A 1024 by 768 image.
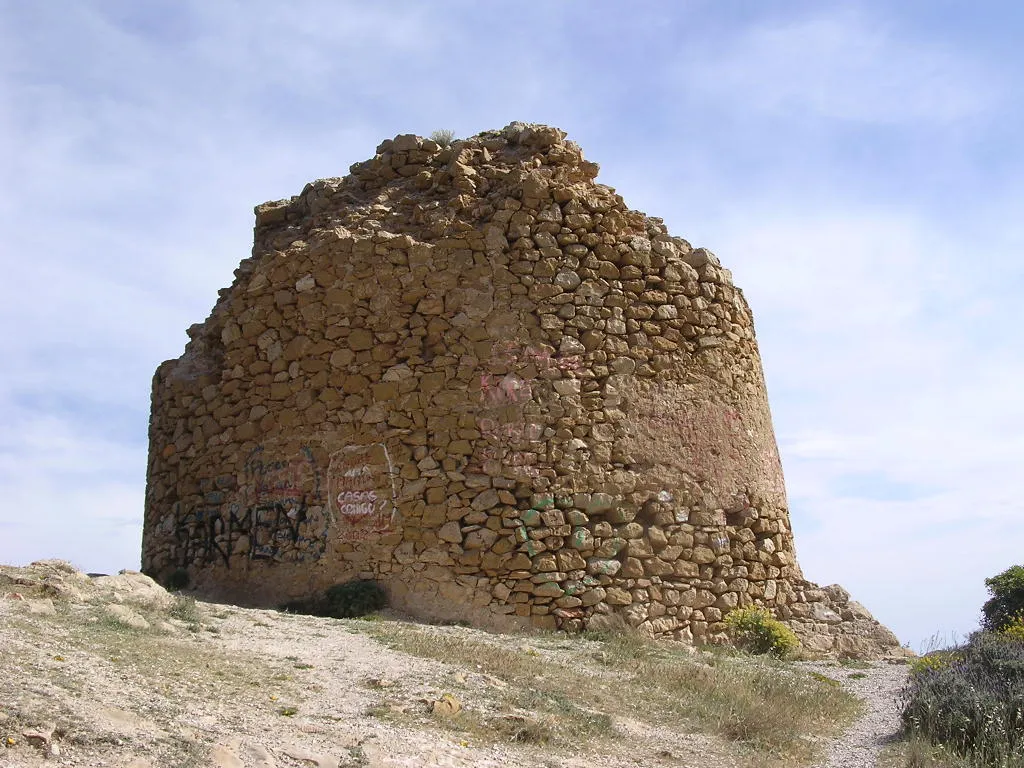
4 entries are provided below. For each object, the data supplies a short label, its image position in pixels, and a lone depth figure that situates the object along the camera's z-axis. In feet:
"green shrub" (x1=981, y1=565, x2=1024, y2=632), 49.65
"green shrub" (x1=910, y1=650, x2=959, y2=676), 28.21
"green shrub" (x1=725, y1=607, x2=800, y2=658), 32.96
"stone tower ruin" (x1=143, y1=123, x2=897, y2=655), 32.30
